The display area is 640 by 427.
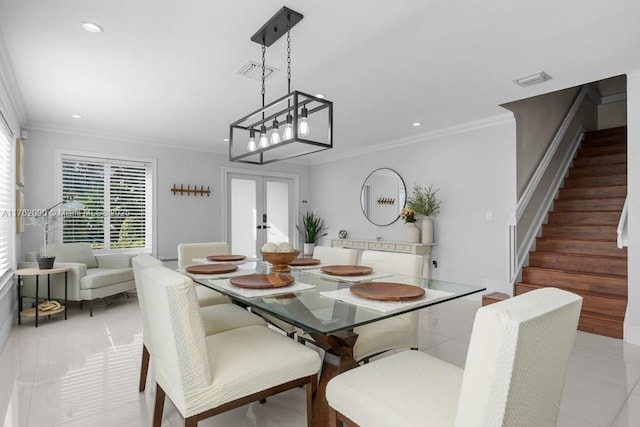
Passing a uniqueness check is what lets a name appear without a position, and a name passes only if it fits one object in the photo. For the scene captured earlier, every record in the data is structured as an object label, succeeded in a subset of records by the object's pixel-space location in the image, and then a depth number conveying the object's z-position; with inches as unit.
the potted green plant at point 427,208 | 184.7
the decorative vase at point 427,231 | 184.4
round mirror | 206.7
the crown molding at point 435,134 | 160.6
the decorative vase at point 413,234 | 187.5
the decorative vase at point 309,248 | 255.6
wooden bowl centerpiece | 84.9
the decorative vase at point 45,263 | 142.3
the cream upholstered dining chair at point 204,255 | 105.8
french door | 236.8
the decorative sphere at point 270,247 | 85.4
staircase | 129.8
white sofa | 150.2
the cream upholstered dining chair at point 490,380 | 31.7
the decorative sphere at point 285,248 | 85.4
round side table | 135.7
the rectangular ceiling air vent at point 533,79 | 113.9
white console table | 182.1
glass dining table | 51.8
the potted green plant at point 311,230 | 255.8
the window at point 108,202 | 181.6
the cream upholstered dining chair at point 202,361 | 49.6
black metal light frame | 79.6
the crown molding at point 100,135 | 170.4
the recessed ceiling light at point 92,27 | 84.7
